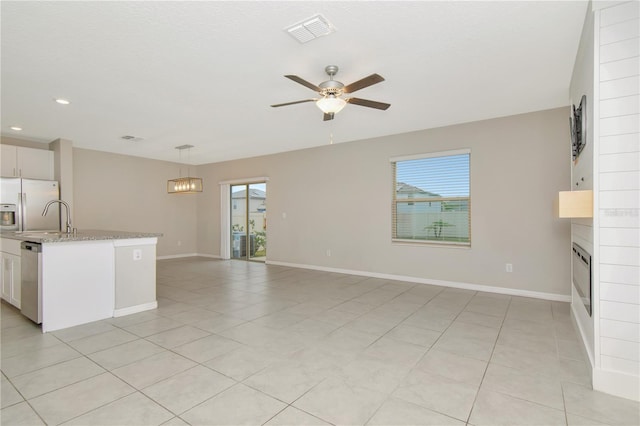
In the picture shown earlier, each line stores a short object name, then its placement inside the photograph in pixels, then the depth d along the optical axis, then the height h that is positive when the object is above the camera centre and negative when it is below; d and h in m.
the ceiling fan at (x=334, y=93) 2.71 +1.09
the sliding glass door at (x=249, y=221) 7.75 -0.24
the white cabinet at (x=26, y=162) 5.31 +0.92
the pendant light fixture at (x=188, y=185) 6.10 +0.54
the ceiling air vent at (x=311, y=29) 2.32 +1.42
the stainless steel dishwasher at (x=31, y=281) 3.13 -0.71
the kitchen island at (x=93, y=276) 3.16 -0.70
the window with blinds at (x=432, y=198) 5.00 +0.21
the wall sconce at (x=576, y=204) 2.17 +0.04
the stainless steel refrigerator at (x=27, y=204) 5.24 +0.16
